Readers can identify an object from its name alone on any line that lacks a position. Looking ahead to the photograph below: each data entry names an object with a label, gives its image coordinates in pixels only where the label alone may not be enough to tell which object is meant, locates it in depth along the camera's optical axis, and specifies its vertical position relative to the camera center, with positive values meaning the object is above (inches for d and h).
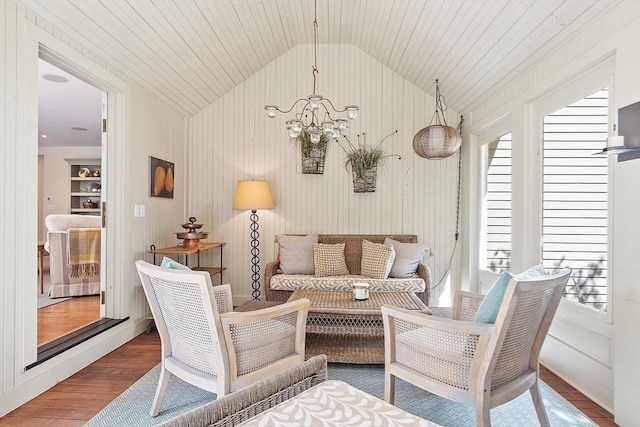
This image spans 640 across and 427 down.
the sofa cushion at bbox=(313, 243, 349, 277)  153.0 -22.2
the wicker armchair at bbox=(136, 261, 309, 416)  65.3 -25.7
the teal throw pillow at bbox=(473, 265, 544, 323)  62.1 -16.1
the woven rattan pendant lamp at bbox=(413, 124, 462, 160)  138.0 +27.8
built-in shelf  288.8 +17.2
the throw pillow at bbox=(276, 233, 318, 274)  154.6 -20.0
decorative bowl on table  144.9 -11.3
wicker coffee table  97.6 -32.5
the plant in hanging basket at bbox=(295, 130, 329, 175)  169.8 +27.5
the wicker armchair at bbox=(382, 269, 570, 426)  58.4 -25.6
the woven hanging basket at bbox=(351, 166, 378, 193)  170.7 +14.4
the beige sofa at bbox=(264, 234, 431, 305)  141.2 -29.5
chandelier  97.8 +26.6
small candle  107.7 -25.2
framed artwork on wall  143.8 +13.5
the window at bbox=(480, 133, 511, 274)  134.2 +1.0
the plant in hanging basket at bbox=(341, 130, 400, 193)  170.1 +23.4
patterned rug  76.5 -46.0
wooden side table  131.0 -16.3
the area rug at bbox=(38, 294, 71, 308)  151.6 -42.0
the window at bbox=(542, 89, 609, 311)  89.0 +4.4
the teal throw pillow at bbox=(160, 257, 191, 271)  75.4 -12.2
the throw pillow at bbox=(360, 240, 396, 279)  148.3 -21.5
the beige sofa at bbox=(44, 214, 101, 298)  160.4 -23.2
